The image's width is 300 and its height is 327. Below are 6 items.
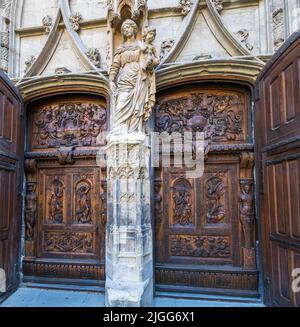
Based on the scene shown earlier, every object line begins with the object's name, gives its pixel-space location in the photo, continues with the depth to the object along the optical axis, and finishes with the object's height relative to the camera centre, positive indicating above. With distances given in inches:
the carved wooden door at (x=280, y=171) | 88.2 +6.8
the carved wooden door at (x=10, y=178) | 114.7 +6.5
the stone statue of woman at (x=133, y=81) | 101.0 +45.4
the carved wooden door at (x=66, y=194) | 126.6 -1.3
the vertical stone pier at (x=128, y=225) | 96.3 -13.9
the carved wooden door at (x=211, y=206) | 114.2 -7.8
